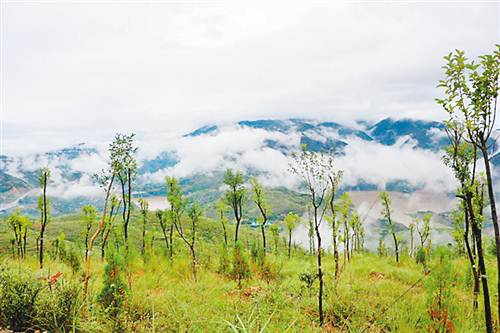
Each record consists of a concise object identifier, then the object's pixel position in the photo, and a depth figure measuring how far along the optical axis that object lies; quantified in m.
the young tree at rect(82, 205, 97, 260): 26.52
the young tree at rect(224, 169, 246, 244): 30.50
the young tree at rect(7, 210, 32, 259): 22.47
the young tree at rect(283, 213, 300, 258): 28.99
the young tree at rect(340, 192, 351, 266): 11.43
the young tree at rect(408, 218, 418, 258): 37.95
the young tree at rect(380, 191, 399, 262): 31.04
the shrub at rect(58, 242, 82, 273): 16.13
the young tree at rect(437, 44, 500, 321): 5.43
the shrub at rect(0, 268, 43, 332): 5.75
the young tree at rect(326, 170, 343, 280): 8.29
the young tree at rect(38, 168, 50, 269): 19.78
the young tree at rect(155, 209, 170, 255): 30.52
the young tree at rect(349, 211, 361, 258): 29.89
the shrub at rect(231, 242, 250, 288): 12.38
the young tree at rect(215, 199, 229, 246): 29.12
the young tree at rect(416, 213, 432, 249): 31.68
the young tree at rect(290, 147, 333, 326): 8.02
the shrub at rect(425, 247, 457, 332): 6.46
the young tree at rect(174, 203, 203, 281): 20.14
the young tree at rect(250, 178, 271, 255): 29.06
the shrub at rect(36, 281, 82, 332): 5.50
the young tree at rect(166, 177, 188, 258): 16.77
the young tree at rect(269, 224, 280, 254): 28.17
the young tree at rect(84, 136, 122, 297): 6.83
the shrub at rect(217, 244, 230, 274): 14.02
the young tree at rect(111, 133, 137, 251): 6.88
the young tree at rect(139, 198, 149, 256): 27.38
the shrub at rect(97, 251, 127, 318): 6.98
